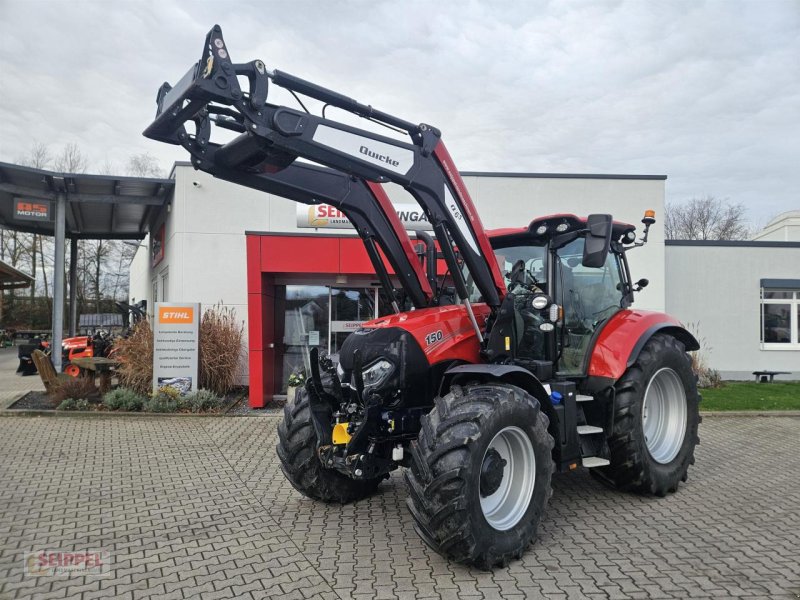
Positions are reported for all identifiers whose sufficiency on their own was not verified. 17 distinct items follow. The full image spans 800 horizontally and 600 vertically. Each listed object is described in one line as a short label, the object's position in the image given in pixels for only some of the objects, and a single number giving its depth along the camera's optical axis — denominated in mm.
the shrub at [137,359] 11289
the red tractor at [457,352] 3732
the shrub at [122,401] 10445
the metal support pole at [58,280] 13953
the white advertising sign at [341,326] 12375
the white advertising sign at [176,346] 10906
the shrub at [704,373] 13453
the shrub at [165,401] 10468
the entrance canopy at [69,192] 13977
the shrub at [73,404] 10508
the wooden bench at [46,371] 11492
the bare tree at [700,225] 42188
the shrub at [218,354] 11648
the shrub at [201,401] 10570
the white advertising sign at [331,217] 12773
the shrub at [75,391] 11070
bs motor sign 14531
